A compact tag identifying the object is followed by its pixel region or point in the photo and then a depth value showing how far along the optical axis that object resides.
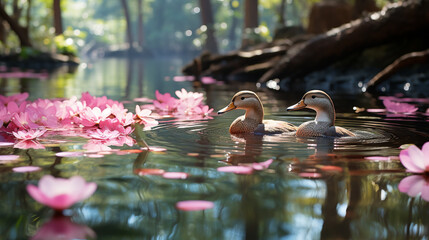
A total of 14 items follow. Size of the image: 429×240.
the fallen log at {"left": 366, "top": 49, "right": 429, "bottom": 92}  8.15
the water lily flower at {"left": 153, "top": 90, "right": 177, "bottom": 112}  5.89
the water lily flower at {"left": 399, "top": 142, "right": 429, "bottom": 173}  2.68
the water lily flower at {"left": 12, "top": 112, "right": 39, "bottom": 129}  3.99
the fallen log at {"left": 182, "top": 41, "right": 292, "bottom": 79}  13.92
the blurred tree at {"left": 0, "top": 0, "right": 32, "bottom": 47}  19.85
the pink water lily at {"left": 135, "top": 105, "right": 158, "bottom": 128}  4.63
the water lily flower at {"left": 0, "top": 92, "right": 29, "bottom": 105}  5.32
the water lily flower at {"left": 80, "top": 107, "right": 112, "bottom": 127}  4.18
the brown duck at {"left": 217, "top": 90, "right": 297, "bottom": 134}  4.43
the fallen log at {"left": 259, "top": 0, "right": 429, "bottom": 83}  10.01
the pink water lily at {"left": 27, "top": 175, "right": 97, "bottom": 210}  1.83
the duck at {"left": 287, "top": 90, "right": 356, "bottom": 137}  4.21
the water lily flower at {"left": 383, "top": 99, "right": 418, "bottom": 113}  5.85
